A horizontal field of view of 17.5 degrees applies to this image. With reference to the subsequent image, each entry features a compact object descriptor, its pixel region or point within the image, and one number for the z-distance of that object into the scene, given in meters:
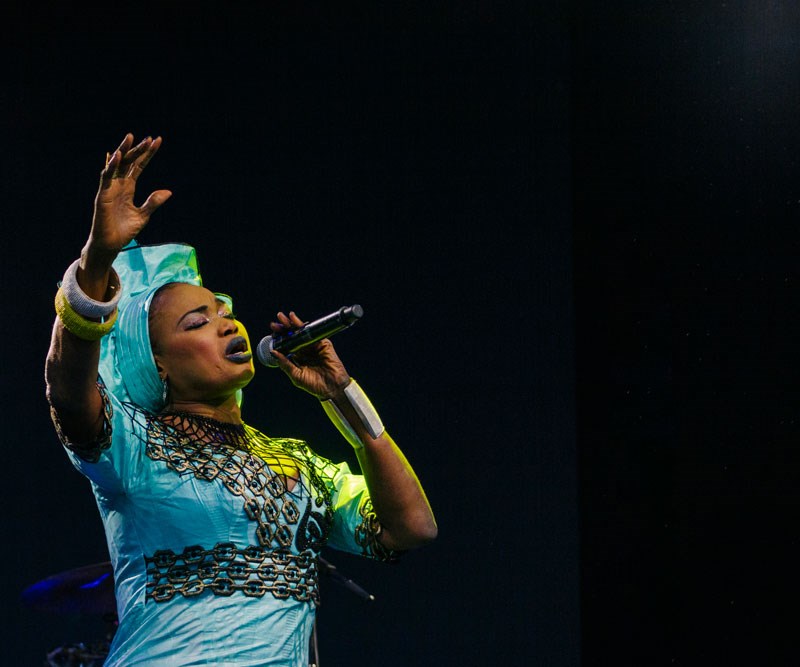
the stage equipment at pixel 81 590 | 5.06
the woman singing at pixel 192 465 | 4.15
